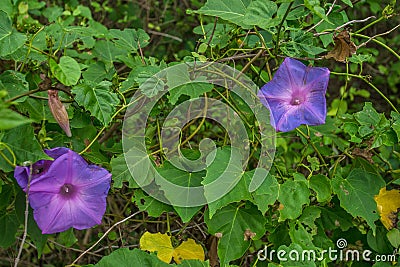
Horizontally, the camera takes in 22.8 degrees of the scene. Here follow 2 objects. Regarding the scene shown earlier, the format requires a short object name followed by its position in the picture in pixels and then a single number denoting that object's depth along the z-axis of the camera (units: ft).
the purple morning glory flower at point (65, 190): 2.79
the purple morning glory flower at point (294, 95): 2.93
